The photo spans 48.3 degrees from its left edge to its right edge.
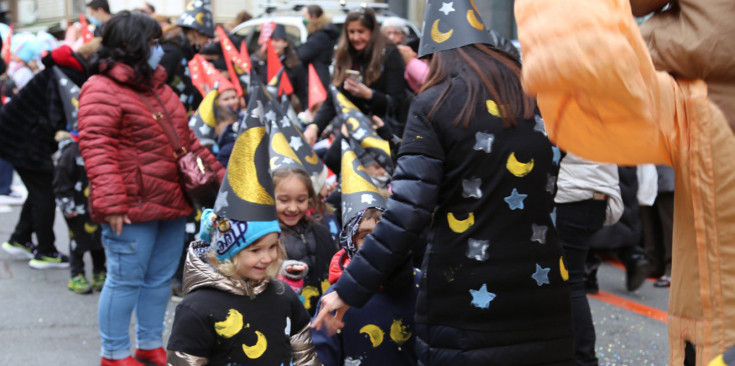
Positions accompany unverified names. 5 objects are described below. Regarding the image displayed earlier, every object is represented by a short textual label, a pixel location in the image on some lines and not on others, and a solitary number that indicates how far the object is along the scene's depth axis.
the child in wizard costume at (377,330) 3.23
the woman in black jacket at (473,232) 2.79
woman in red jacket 4.33
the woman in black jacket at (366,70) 5.73
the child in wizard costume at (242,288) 2.83
